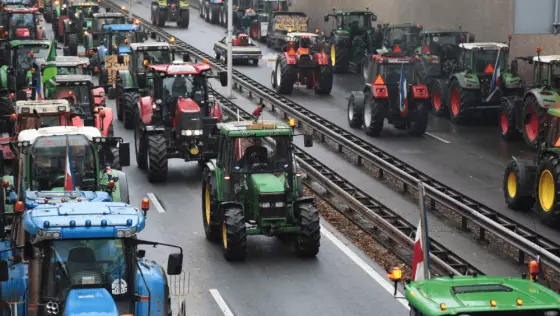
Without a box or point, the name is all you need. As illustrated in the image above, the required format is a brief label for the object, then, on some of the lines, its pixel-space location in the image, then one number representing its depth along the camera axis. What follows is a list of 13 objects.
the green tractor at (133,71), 36.62
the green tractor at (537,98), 32.97
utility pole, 41.62
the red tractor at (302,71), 43.50
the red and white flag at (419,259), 14.01
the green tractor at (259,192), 21.70
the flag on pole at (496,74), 37.59
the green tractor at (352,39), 50.31
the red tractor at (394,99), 35.50
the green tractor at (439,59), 40.47
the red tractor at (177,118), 29.19
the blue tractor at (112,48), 42.34
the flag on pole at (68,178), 19.22
